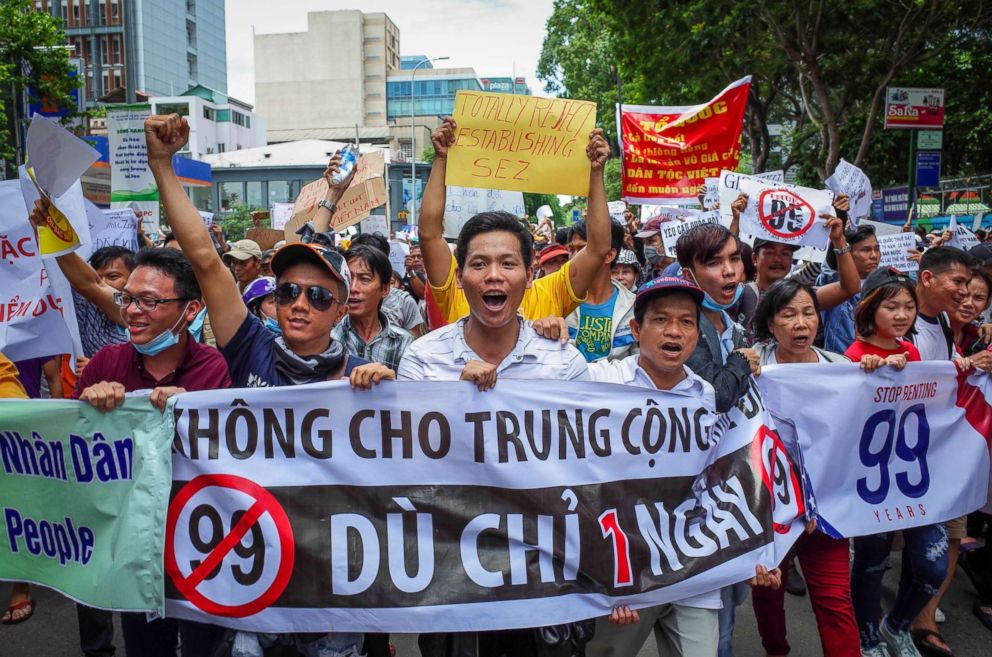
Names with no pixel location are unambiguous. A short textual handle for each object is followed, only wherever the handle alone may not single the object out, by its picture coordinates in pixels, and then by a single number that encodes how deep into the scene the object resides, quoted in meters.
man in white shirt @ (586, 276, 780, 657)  2.93
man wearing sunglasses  2.94
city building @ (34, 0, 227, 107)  75.50
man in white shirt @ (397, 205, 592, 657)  2.90
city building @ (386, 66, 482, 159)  108.50
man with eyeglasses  2.96
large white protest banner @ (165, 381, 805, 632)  2.75
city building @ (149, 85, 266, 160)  75.44
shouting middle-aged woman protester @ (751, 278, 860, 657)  3.37
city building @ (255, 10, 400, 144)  102.81
